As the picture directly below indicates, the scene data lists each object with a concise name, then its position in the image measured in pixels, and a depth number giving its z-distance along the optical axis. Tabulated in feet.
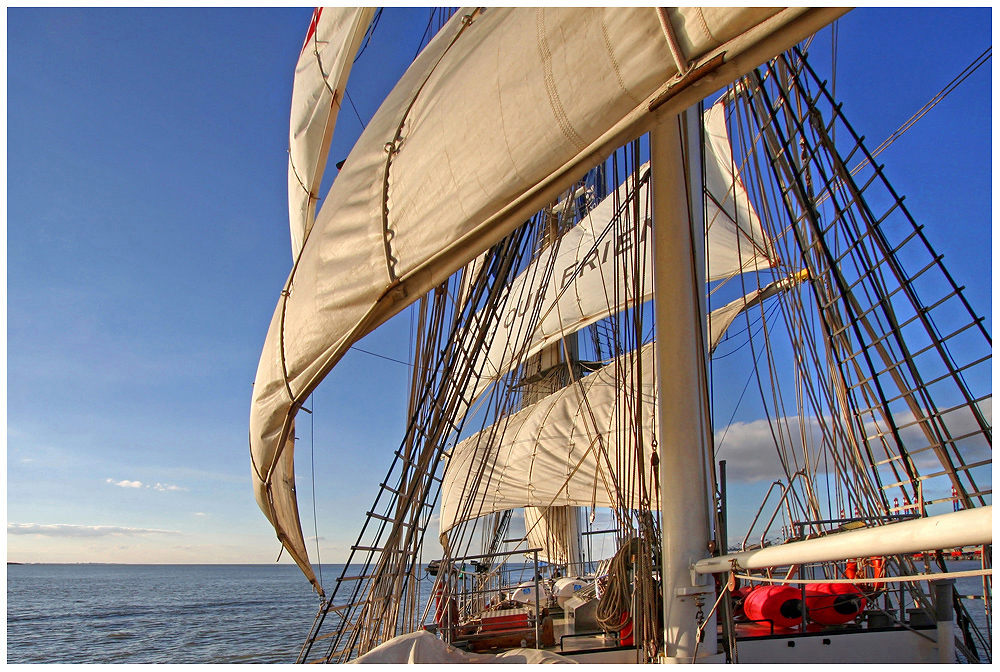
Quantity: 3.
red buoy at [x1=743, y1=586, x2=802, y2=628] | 18.38
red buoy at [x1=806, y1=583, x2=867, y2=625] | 19.04
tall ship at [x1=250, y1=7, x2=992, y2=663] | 10.27
